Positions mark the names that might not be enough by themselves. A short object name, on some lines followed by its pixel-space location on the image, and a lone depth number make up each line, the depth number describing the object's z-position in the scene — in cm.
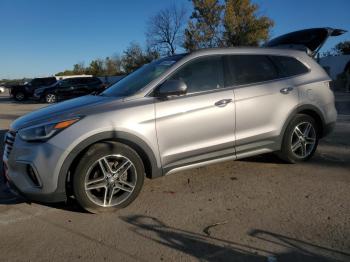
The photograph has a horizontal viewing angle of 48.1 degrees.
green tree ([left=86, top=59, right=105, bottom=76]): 8038
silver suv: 403
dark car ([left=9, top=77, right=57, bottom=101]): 3034
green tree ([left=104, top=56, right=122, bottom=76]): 7919
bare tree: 5569
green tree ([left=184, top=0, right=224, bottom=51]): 5175
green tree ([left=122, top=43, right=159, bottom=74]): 6061
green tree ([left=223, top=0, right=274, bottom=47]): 5131
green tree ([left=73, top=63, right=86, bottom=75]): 8850
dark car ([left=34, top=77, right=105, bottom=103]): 2539
